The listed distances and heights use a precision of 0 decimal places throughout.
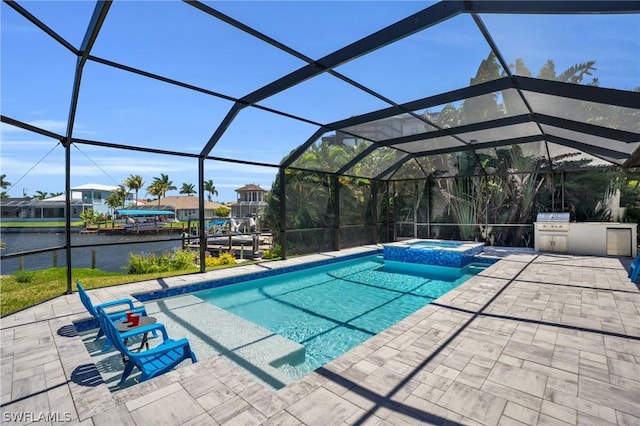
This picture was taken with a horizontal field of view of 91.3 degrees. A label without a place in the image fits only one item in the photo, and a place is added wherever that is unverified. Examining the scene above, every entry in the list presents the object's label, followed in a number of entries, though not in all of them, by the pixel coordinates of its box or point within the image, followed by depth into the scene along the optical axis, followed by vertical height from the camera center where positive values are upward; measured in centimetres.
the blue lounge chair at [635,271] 575 -119
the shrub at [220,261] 948 -167
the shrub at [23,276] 713 -158
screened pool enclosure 350 +196
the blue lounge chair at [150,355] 294 -149
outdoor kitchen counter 866 -89
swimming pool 461 -186
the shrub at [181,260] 896 -153
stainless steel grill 954 -45
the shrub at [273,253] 996 -147
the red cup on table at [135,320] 378 -136
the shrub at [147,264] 846 -155
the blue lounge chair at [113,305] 395 -144
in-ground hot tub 896 -140
